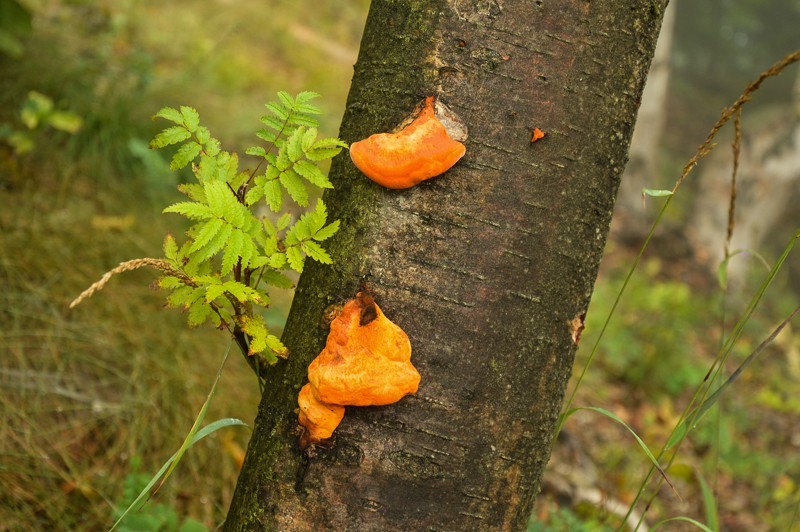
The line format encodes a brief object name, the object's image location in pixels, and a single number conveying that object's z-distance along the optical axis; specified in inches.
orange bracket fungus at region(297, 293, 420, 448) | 31.1
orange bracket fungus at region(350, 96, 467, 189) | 31.3
